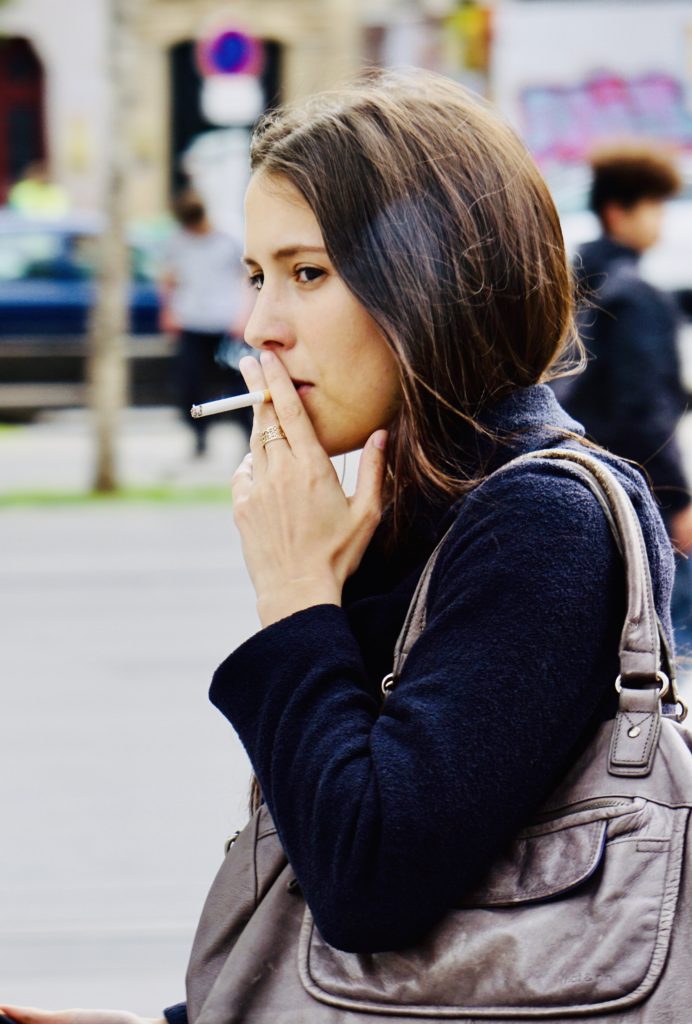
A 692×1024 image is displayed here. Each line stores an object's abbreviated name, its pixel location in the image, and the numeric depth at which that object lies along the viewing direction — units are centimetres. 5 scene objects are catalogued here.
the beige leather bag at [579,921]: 284
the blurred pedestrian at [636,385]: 990
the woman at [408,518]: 293
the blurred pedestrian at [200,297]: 2512
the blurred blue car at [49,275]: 3173
